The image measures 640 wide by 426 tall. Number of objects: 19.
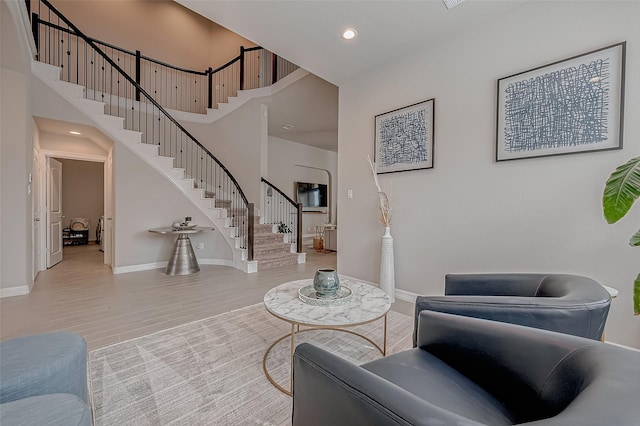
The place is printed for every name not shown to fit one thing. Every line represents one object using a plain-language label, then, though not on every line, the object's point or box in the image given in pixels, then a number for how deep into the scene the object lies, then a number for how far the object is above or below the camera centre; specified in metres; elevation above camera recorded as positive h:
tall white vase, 3.00 -0.65
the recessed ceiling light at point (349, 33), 2.64 +1.80
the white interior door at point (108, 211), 4.67 -0.07
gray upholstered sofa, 0.85 -0.67
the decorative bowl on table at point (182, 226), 4.41 -0.31
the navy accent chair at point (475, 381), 0.55 -0.50
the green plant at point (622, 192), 1.30 +0.10
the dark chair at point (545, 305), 1.06 -0.43
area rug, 1.39 -1.08
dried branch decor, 3.12 +0.05
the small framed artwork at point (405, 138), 2.86 +0.83
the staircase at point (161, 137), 4.30 +1.37
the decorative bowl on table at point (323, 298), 1.68 -0.59
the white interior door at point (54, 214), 4.66 -0.13
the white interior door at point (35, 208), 3.72 -0.02
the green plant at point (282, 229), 6.11 -0.47
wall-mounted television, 8.07 +0.45
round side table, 4.27 -0.79
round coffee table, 1.46 -0.61
